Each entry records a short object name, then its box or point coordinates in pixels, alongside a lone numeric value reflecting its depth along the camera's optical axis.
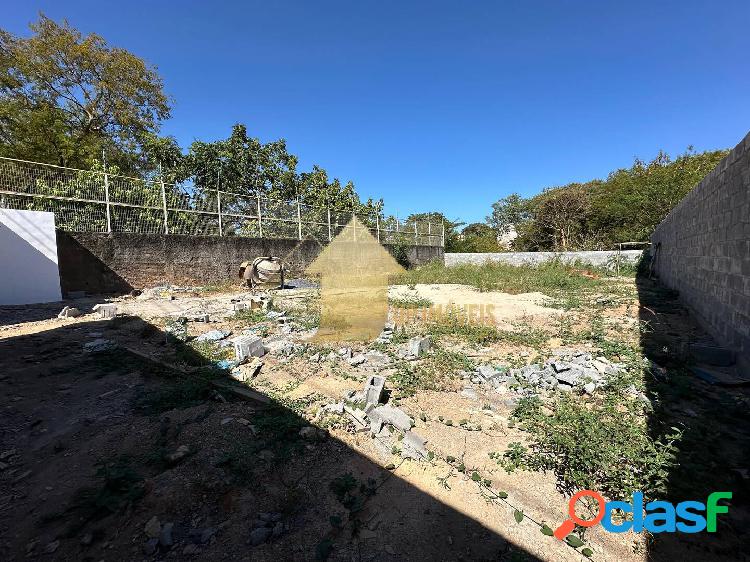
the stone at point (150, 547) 1.61
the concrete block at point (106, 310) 6.46
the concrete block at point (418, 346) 4.39
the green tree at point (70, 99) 15.08
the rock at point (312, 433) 2.54
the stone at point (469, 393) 3.32
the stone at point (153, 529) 1.70
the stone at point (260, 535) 1.68
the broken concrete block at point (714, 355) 3.72
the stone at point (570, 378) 3.34
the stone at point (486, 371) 3.69
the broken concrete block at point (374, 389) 3.01
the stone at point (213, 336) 5.08
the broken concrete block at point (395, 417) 2.69
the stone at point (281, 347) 4.48
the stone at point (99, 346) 4.49
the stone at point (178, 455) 2.24
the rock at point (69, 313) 6.25
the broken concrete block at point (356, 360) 4.17
